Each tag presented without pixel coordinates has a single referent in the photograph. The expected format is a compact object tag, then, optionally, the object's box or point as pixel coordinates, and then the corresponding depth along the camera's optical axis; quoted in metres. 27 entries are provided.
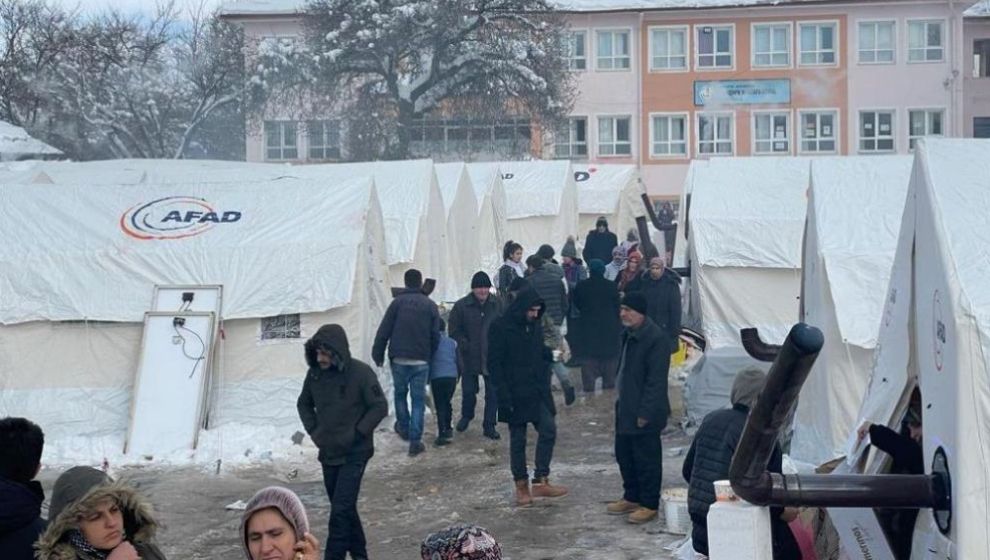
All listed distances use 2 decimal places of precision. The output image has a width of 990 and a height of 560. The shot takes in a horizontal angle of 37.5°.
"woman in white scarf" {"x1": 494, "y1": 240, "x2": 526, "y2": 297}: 19.81
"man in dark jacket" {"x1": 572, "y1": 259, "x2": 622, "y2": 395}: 16.91
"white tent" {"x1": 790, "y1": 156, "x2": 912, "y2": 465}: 12.38
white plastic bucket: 10.56
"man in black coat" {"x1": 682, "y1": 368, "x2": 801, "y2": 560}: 7.76
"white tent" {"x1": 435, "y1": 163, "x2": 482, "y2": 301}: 23.77
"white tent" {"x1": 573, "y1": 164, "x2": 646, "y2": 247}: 37.00
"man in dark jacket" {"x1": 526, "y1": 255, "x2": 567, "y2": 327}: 17.61
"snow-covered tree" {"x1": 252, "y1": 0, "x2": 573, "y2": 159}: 44.81
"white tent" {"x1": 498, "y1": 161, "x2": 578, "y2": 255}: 32.16
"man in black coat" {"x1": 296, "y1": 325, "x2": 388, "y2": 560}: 9.47
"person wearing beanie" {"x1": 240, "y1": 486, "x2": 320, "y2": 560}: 4.35
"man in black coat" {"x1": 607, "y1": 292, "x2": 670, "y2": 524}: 10.80
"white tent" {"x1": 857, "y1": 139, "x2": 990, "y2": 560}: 4.77
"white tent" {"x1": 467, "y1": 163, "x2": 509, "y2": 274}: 27.77
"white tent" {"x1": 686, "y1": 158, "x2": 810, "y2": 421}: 18.83
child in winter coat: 14.84
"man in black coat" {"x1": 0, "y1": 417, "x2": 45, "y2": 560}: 5.35
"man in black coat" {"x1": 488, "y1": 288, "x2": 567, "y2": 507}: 11.77
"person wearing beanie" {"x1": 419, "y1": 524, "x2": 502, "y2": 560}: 3.84
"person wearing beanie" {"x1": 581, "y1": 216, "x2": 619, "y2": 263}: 26.45
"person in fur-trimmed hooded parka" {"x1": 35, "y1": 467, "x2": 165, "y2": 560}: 4.80
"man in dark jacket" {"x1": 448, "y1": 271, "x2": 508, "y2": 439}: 15.73
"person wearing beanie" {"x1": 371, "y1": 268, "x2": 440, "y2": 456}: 14.38
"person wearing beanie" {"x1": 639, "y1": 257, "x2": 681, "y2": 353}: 16.70
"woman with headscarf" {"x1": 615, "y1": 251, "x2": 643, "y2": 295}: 17.39
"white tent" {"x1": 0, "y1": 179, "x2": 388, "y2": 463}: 14.91
